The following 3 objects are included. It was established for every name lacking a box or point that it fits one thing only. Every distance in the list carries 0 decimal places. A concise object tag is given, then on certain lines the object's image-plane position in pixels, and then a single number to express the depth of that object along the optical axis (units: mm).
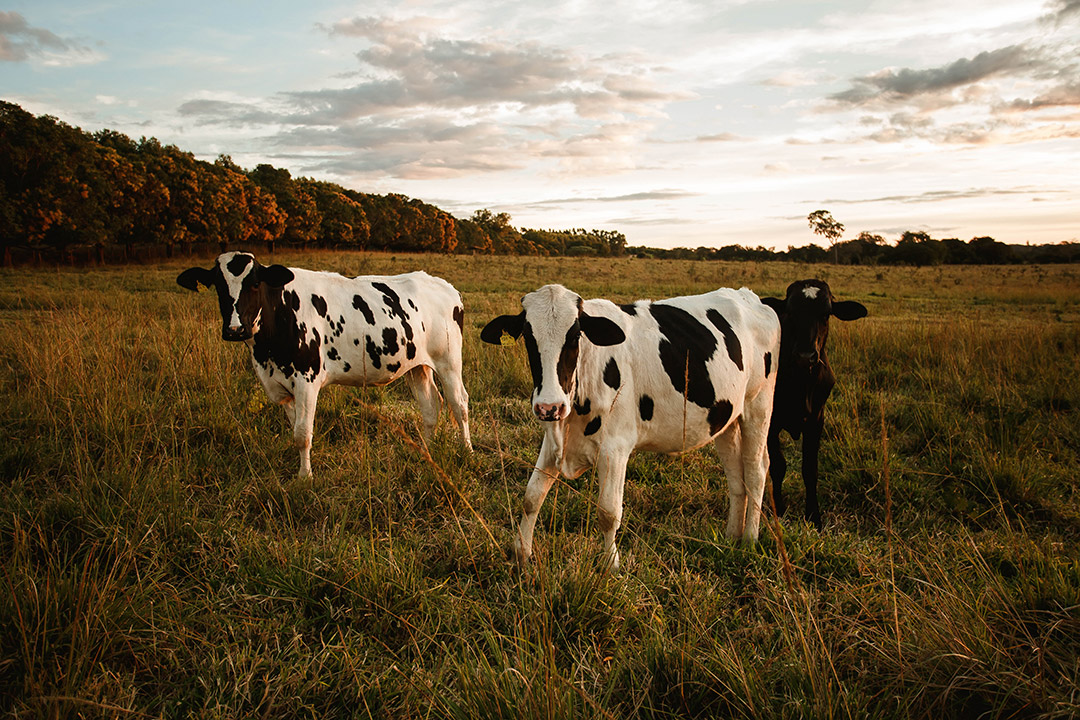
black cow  4863
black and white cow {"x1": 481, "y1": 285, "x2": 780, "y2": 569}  3404
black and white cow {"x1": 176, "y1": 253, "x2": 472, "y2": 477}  5395
